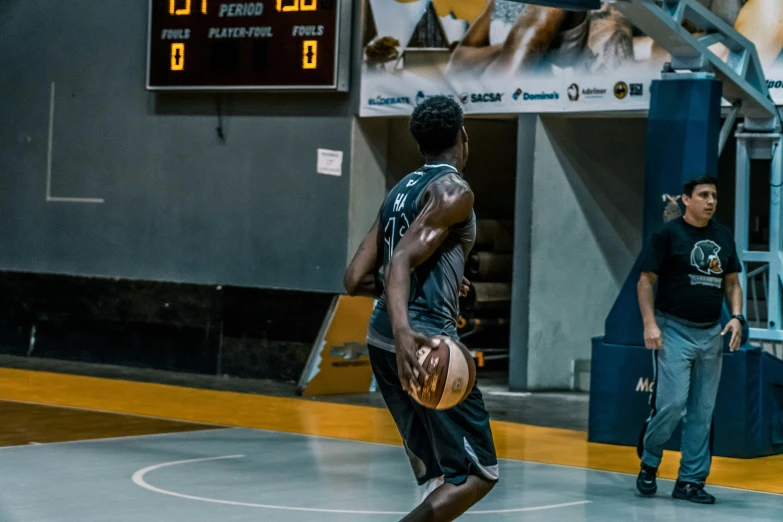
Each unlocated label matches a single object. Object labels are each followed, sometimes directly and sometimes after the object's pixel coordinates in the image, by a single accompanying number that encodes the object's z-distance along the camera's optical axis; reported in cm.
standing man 1578
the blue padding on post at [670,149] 1913
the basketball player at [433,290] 960
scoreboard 2718
